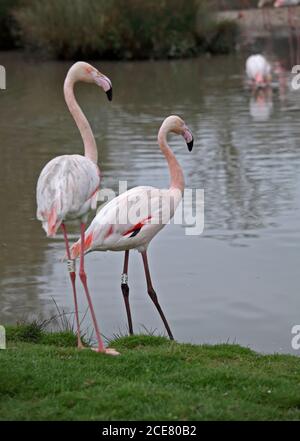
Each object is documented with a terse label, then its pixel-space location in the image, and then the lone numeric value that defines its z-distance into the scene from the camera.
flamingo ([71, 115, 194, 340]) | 10.63
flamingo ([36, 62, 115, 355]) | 9.49
